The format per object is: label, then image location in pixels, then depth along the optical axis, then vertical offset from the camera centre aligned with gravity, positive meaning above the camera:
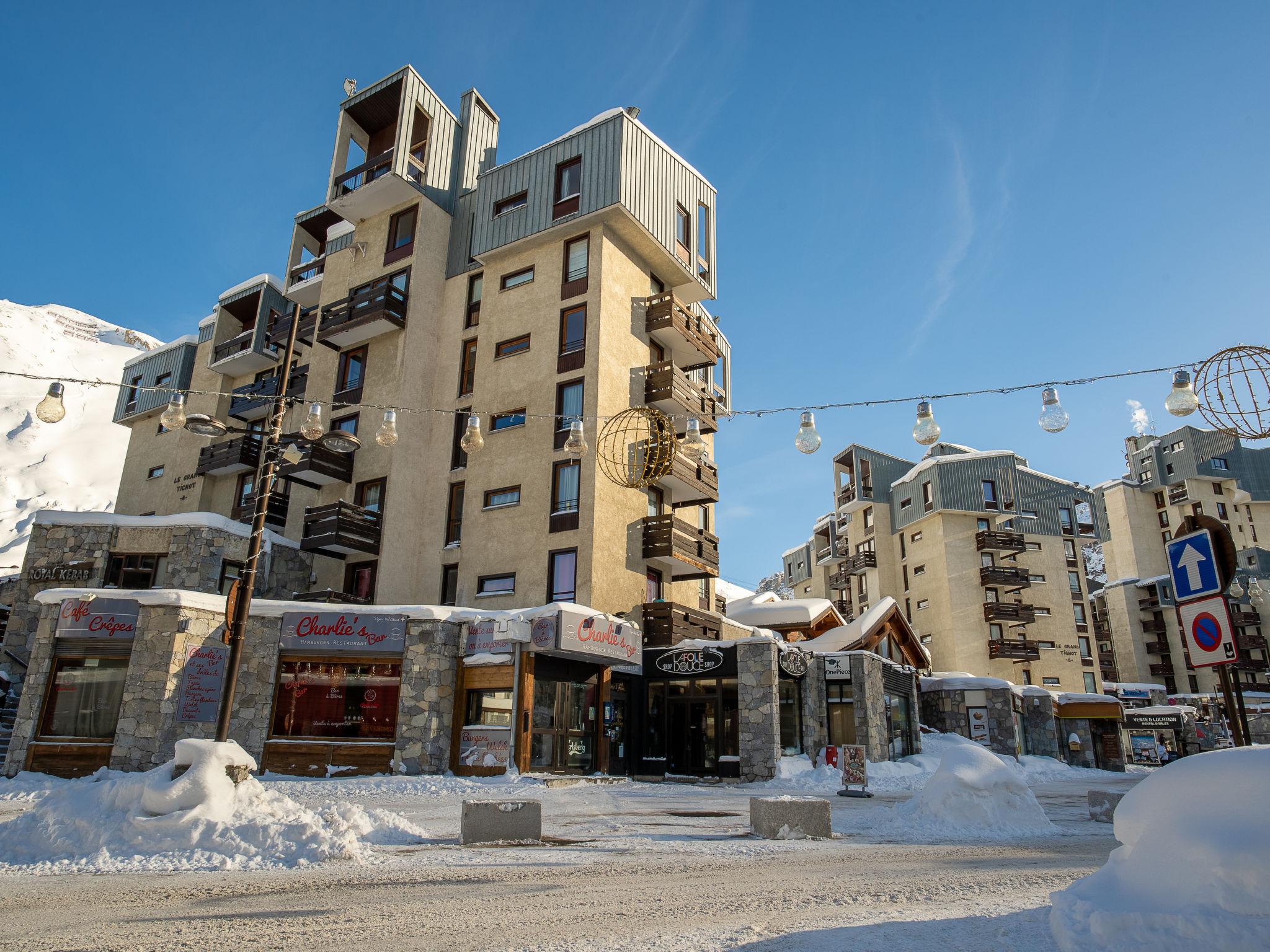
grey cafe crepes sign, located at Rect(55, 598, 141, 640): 20.53 +2.62
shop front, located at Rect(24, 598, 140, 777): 20.12 +1.22
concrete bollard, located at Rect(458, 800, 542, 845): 10.59 -1.06
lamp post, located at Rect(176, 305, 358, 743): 12.18 +3.71
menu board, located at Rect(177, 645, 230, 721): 20.39 +1.16
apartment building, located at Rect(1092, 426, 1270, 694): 68.56 +17.63
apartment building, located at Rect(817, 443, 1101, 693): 53.53 +11.98
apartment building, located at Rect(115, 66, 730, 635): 26.83 +12.92
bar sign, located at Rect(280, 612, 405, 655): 21.61 +2.47
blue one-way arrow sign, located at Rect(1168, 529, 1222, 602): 6.45 +1.35
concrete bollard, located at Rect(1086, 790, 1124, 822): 14.06 -1.00
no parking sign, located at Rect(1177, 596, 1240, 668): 6.10 +0.82
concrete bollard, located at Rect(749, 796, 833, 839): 11.50 -1.07
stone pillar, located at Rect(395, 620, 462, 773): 20.92 +0.93
